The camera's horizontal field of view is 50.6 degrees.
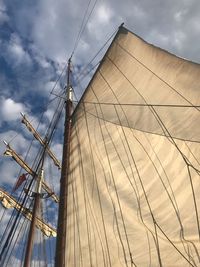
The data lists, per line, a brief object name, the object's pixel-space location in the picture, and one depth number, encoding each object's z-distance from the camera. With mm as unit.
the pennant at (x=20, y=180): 13633
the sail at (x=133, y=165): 4374
